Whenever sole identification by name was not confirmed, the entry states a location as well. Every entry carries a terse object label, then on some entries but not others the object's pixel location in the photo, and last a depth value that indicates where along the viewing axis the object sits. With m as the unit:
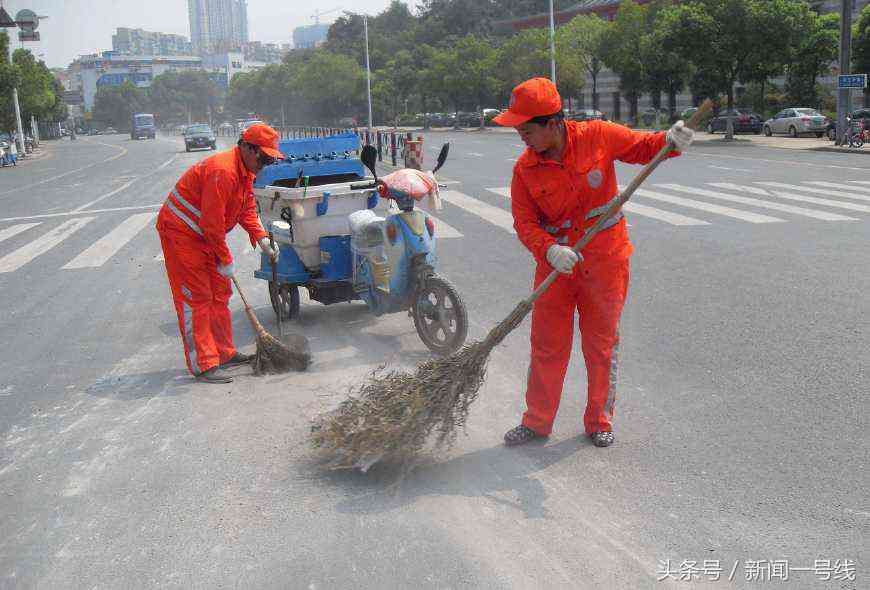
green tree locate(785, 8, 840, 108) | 42.72
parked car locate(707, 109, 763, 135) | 40.91
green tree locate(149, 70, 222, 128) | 144.50
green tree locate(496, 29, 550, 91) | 58.22
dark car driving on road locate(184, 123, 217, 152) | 45.81
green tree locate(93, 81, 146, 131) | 144.62
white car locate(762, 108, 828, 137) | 35.81
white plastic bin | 7.01
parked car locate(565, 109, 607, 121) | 50.19
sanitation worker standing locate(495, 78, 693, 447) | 4.03
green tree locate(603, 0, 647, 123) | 48.69
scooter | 6.05
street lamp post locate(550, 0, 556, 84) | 48.67
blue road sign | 26.20
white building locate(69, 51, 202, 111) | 193.50
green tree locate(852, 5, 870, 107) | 38.00
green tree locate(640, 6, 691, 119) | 36.78
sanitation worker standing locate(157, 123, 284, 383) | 5.47
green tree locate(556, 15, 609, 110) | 54.69
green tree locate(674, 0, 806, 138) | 33.44
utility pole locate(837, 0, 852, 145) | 26.56
